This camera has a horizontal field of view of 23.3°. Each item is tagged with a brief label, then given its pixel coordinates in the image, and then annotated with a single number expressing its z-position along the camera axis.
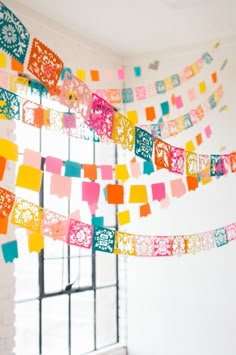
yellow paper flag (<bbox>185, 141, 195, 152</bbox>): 3.40
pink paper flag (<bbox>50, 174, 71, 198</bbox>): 2.48
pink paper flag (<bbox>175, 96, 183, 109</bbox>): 3.66
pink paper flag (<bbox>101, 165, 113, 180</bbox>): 3.00
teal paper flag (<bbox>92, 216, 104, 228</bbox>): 2.84
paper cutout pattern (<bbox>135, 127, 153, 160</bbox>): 2.45
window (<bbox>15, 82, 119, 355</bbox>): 3.49
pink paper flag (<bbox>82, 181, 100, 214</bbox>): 2.63
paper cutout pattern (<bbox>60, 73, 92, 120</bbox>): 2.10
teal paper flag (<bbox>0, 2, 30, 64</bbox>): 1.82
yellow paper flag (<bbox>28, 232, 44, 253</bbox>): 2.32
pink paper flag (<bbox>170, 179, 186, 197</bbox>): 3.35
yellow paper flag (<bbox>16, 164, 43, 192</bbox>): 2.19
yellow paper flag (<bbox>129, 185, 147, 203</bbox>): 2.94
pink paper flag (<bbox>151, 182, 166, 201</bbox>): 3.19
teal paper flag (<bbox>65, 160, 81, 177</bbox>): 2.52
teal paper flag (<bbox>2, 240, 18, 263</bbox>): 2.18
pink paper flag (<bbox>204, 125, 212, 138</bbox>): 3.59
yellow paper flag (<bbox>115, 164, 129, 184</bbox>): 3.08
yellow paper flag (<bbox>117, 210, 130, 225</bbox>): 2.97
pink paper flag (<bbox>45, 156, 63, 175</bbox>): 2.52
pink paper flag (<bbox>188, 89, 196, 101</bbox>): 3.67
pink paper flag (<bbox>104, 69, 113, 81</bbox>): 3.92
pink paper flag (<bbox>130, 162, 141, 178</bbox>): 3.79
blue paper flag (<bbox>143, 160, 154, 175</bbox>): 3.04
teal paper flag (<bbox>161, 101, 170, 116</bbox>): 3.36
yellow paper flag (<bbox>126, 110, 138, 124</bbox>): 3.64
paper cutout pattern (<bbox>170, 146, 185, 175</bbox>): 2.72
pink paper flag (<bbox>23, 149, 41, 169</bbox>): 2.35
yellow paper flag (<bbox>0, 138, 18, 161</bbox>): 2.09
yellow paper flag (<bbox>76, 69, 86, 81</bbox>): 2.87
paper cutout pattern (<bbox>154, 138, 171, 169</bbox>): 2.59
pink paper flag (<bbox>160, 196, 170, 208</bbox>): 3.85
